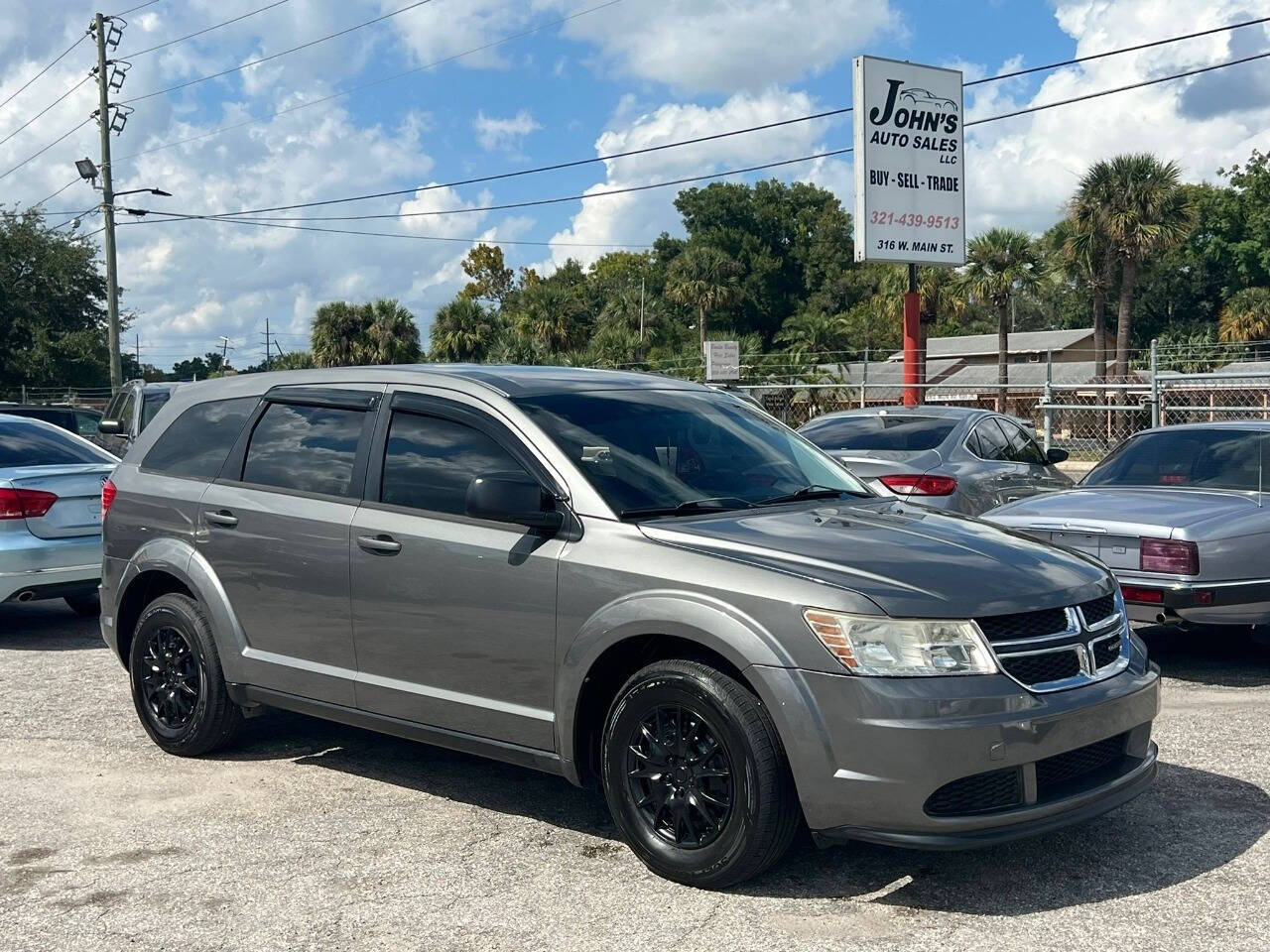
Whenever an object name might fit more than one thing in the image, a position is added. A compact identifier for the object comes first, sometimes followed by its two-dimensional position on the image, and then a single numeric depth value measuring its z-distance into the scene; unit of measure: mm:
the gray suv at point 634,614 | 4094
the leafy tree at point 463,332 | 47406
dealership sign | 21188
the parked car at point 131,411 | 15430
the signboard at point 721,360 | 24219
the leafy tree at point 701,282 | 60688
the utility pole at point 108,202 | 32656
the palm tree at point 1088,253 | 43562
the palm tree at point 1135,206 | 42281
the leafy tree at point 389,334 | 47562
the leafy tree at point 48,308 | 47625
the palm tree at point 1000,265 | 45688
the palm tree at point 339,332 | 47875
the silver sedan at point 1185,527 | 7199
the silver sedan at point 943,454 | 10297
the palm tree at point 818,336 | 50906
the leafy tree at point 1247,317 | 54156
